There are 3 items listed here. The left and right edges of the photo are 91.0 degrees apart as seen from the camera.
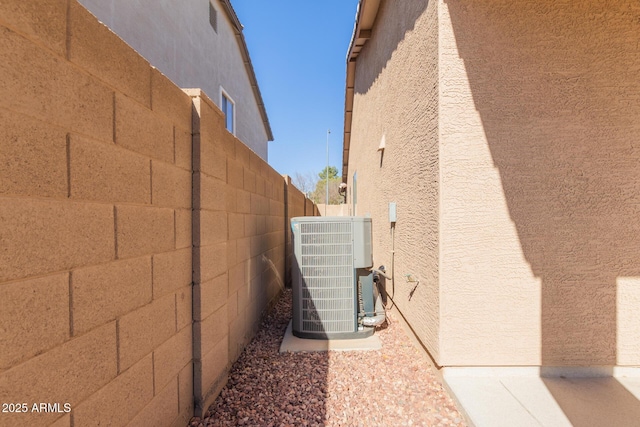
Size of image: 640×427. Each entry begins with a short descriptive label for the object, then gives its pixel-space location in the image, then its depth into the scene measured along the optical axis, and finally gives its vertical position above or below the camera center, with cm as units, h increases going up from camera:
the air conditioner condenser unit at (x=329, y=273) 360 -71
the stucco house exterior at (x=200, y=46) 571 +383
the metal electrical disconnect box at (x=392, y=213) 417 -2
